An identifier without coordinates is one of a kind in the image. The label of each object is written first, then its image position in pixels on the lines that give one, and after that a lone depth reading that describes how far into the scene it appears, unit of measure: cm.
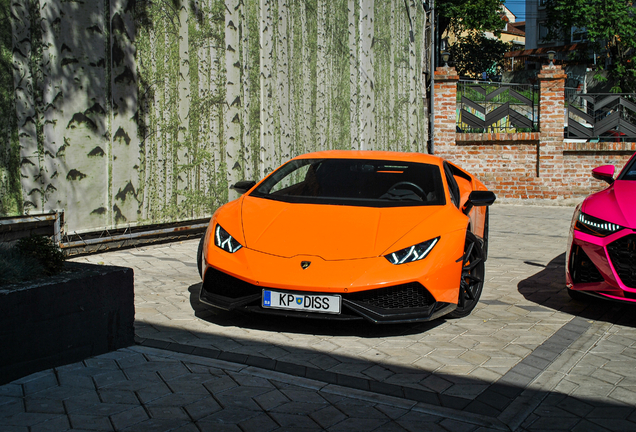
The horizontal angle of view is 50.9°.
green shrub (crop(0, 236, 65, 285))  374
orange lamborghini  458
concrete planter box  358
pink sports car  525
